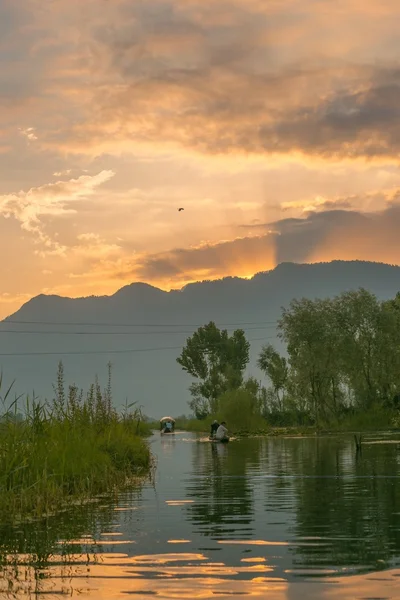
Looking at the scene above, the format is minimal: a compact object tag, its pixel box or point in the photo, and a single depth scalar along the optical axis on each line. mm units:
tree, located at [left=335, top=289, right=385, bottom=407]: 100188
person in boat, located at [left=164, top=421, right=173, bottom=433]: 108812
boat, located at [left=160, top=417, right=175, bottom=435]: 107600
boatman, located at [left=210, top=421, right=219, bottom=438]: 74688
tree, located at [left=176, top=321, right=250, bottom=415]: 146125
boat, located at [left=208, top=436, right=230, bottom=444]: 66125
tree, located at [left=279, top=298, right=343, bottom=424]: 100438
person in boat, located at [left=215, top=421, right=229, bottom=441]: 66438
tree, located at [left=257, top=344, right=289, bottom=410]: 139000
